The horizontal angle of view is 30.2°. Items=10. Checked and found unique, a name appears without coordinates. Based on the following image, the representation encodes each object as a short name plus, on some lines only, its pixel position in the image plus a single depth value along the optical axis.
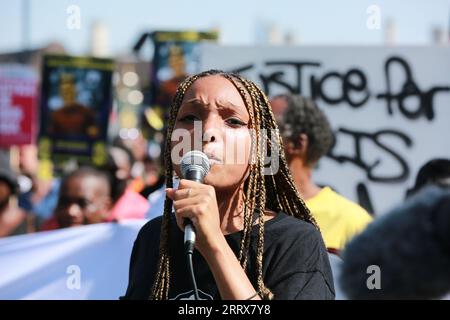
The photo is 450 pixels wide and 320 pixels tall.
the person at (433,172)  3.64
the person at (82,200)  4.79
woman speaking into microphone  1.72
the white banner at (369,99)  4.47
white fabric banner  3.38
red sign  10.04
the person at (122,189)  4.38
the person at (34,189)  7.06
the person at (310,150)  3.47
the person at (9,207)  5.58
